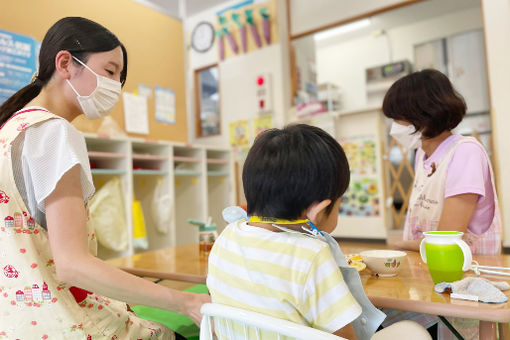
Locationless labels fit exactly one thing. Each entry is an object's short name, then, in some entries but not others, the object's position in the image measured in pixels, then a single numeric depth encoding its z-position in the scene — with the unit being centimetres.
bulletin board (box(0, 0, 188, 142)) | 262
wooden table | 70
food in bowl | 102
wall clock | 530
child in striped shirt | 66
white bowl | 95
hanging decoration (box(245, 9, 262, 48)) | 464
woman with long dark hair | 77
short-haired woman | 128
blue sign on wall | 241
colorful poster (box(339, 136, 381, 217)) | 413
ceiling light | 579
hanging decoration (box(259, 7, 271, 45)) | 452
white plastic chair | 57
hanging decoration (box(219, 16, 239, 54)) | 491
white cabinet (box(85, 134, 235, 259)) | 282
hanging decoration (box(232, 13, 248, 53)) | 479
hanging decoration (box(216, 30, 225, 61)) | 507
